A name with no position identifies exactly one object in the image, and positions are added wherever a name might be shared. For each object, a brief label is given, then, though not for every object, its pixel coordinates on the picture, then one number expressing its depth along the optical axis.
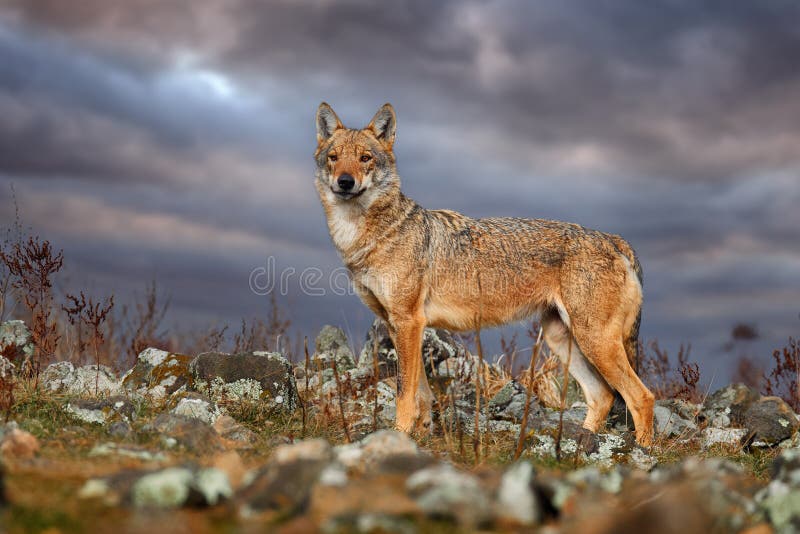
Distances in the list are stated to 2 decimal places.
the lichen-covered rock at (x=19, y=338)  9.01
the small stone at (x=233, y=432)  6.30
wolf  7.53
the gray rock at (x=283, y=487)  3.03
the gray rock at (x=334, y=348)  11.57
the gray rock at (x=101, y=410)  6.62
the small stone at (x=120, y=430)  5.72
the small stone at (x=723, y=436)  9.03
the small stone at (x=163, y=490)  3.03
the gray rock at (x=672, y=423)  9.45
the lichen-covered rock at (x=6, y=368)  7.76
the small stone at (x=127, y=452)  4.50
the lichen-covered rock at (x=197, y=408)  7.23
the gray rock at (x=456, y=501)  2.86
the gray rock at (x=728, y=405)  10.21
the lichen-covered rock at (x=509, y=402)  9.23
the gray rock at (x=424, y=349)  10.56
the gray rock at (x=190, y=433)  5.26
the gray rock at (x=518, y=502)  2.98
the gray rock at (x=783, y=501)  3.59
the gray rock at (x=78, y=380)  7.96
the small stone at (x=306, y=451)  3.64
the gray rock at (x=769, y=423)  9.03
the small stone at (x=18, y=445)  4.43
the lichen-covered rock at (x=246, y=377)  8.33
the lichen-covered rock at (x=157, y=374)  8.46
